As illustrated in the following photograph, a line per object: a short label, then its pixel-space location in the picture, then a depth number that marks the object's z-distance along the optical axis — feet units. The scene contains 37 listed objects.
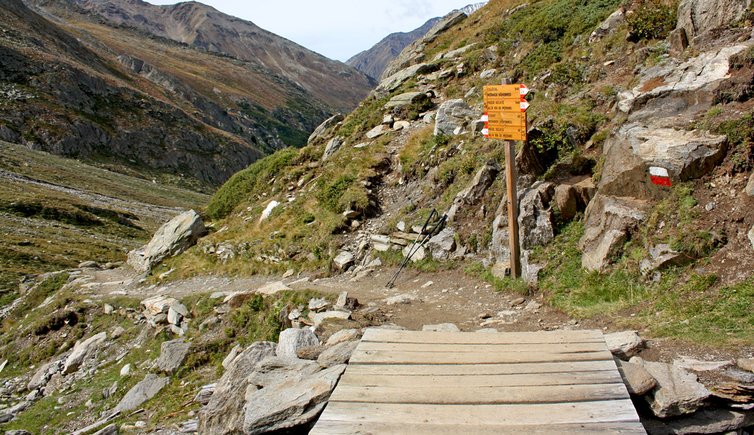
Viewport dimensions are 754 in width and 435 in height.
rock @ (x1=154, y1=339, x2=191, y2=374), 40.62
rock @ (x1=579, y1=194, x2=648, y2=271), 30.30
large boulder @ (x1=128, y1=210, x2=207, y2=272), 73.56
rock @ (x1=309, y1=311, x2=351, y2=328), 34.11
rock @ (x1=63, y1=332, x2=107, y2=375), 51.52
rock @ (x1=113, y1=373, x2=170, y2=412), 37.96
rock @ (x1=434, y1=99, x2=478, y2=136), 60.13
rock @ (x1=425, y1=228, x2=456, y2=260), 43.34
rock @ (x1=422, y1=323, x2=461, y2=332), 27.35
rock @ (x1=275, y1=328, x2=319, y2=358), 28.48
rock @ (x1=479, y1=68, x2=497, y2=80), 71.31
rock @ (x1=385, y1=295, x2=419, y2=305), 38.29
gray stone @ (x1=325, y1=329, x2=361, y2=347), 27.14
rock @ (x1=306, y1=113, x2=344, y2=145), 99.60
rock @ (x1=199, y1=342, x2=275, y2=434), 22.84
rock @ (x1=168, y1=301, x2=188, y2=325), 51.16
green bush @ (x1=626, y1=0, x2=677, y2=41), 46.09
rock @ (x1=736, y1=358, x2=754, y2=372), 18.43
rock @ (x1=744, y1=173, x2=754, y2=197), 26.53
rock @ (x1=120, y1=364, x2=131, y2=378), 45.23
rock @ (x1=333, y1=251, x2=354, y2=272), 50.87
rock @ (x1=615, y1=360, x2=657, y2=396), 18.03
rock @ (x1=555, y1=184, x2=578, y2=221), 35.94
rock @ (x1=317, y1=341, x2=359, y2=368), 22.46
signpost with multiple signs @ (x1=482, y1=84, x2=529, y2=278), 35.17
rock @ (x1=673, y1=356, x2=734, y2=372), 19.02
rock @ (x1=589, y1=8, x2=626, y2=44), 54.49
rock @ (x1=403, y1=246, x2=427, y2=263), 45.01
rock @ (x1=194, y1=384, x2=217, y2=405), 29.37
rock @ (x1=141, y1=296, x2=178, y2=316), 53.57
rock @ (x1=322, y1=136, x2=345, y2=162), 80.79
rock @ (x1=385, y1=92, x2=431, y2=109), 76.02
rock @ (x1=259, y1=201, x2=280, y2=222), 70.07
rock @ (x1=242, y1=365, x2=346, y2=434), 19.12
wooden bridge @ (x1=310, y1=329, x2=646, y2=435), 15.74
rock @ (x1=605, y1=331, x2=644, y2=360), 21.45
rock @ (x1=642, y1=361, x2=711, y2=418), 17.31
